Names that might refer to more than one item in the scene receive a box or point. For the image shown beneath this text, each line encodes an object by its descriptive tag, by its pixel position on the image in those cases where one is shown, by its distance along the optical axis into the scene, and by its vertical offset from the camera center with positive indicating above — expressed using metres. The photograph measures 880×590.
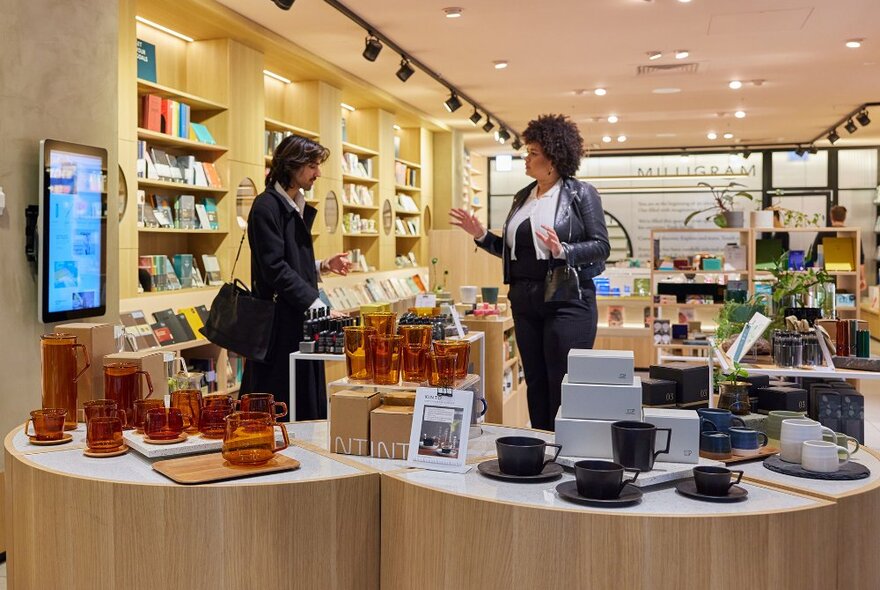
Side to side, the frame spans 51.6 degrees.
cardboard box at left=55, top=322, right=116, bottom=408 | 2.68 -0.21
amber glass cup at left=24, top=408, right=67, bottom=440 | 2.43 -0.37
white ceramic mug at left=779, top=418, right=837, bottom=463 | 2.23 -0.37
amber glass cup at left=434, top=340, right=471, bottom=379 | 2.46 -0.17
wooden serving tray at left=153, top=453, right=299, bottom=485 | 2.08 -0.43
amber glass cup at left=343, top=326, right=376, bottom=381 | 2.63 -0.19
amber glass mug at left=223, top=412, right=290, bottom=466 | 2.18 -0.37
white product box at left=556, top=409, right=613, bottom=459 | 2.19 -0.36
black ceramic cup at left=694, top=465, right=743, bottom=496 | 1.94 -0.41
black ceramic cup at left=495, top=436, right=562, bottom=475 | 2.10 -0.39
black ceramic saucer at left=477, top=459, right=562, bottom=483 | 2.08 -0.43
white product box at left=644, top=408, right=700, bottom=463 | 2.16 -0.36
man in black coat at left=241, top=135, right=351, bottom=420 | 3.80 +0.09
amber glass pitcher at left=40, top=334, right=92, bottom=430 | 2.59 -0.24
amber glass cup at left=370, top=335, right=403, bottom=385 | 2.55 -0.20
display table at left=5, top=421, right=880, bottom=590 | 1.82 -0.53
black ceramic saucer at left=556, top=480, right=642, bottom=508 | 1.88 -0.44
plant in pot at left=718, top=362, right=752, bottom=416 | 2.65 -0.32
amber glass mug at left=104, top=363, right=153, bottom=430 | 2.54 -0.28
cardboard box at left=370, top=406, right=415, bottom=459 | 2.30 -0.37
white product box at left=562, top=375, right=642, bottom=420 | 2.21 -0.28
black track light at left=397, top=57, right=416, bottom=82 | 7.68 +1.83
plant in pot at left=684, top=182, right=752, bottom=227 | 8.59 +0.67
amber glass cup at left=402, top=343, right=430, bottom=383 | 2.57 -0.21
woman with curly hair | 3.82 +0.14
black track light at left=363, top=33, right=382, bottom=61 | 6.86 +1.80
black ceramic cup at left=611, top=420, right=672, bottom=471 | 2.07 -0.36
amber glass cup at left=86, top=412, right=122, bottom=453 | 2.30 -0.37
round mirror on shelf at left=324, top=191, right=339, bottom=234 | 8.93 +0.74
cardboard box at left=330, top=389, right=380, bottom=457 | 2.35 -0.35
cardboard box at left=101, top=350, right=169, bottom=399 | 2.63 -0.22
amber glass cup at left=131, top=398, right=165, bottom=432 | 2.45 -0.33
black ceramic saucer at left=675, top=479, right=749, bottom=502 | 1.93 -0.44
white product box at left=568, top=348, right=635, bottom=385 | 2.25 -0.20
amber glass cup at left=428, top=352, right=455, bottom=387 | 2.42 -0.22
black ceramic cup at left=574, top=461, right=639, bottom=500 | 1.90 -0.41
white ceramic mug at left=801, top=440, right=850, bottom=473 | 2.13 -0.40
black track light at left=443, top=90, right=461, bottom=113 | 9.50 +1.93
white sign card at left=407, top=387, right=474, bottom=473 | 2.19 -0.35
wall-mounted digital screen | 3.83 +0.24
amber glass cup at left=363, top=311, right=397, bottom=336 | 2.79 -0.10
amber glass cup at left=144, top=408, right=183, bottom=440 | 2.33 -0.35
